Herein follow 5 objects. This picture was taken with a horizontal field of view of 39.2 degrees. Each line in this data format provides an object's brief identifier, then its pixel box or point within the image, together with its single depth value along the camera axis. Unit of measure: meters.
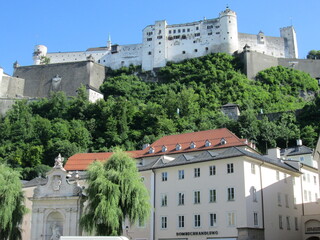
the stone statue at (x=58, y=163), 37.22
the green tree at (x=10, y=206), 36.47
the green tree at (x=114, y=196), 32.91
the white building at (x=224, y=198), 37.31
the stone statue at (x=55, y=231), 35.50
